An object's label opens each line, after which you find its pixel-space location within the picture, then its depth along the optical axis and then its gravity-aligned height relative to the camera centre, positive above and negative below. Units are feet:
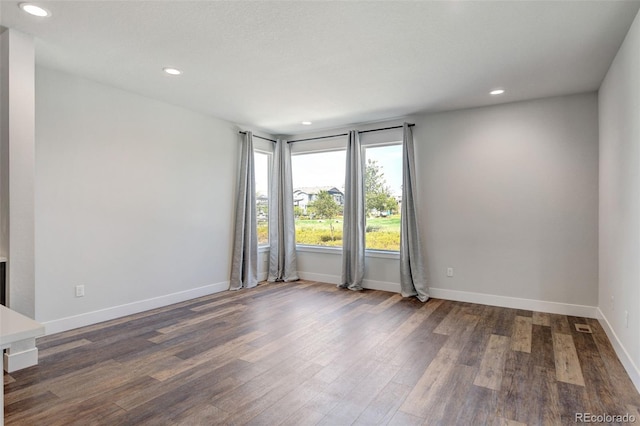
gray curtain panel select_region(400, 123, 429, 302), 15.89 -1.05
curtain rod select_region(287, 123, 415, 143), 16.85 +4.23
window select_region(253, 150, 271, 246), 19.52 +1.07
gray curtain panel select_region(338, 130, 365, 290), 17.49 -0.38
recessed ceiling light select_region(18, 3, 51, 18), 7.64 +4.62
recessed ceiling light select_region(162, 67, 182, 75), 10.98 +4.59
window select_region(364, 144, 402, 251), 17.31 +0.89
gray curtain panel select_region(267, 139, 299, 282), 19.67 -0.53
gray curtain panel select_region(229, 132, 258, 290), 17.51 -0.68
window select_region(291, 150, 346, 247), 19.42 +0.96
